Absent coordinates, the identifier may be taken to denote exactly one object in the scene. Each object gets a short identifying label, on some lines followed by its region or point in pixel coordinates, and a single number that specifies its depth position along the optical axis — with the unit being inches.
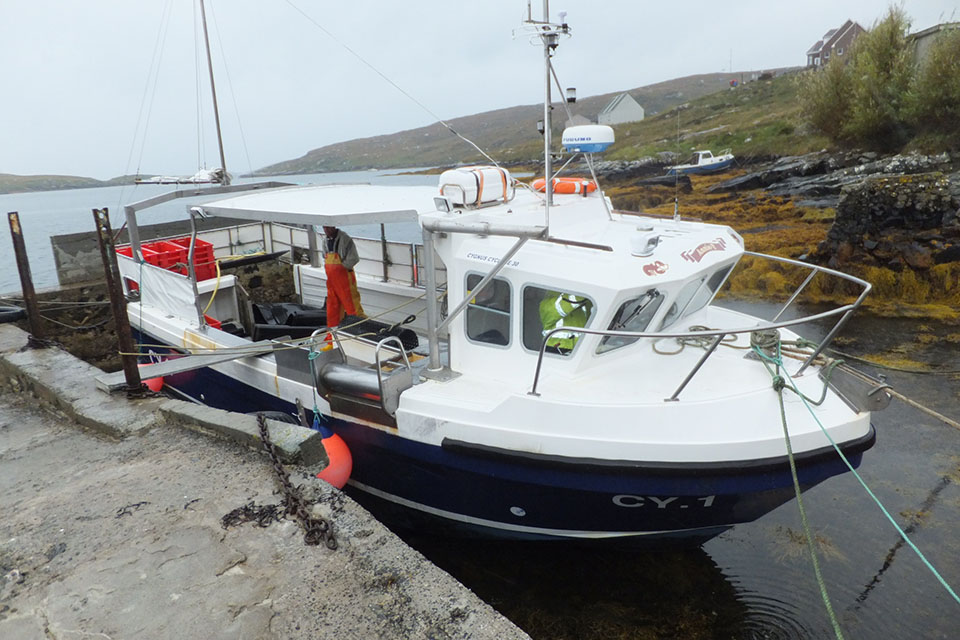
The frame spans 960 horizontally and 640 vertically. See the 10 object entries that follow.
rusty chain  126.7
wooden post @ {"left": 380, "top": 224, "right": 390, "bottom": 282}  283.6
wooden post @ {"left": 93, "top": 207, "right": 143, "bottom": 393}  197.6
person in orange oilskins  239.1
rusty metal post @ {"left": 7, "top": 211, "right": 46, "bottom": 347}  272.5
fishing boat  154.8
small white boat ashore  1237.7
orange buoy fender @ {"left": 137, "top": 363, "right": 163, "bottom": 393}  249.4
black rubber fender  307.6
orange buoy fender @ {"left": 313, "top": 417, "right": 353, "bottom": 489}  182.4
